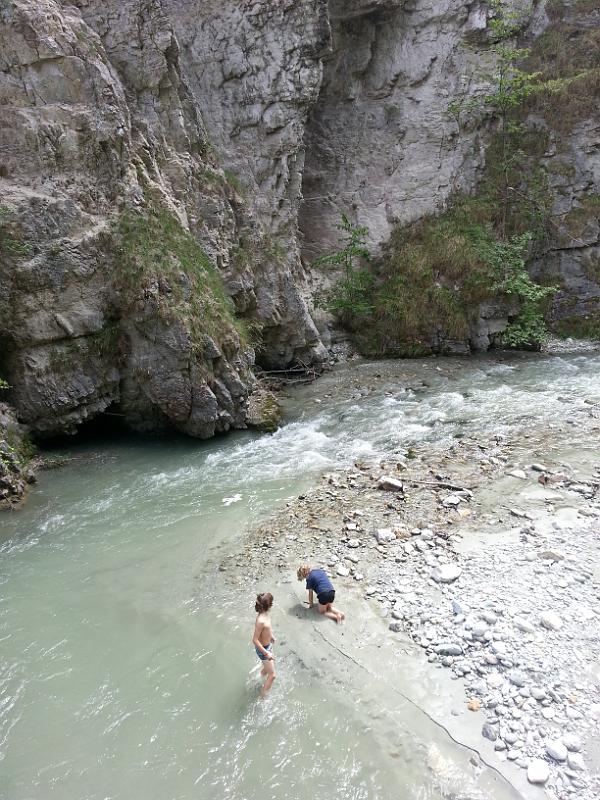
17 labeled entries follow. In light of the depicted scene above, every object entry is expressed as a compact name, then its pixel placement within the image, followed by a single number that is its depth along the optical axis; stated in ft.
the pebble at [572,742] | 15.79
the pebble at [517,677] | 18.21
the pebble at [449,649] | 19.84
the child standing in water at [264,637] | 19.51
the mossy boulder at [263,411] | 46.96
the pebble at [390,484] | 33.33
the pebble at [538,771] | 15.06
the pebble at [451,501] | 30.76
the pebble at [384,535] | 27.86
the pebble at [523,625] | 20.39
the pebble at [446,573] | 23.95
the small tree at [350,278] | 70.28
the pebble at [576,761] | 15.29
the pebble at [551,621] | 20.39
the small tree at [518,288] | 64.49
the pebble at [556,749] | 15.59
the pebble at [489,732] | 16.51
